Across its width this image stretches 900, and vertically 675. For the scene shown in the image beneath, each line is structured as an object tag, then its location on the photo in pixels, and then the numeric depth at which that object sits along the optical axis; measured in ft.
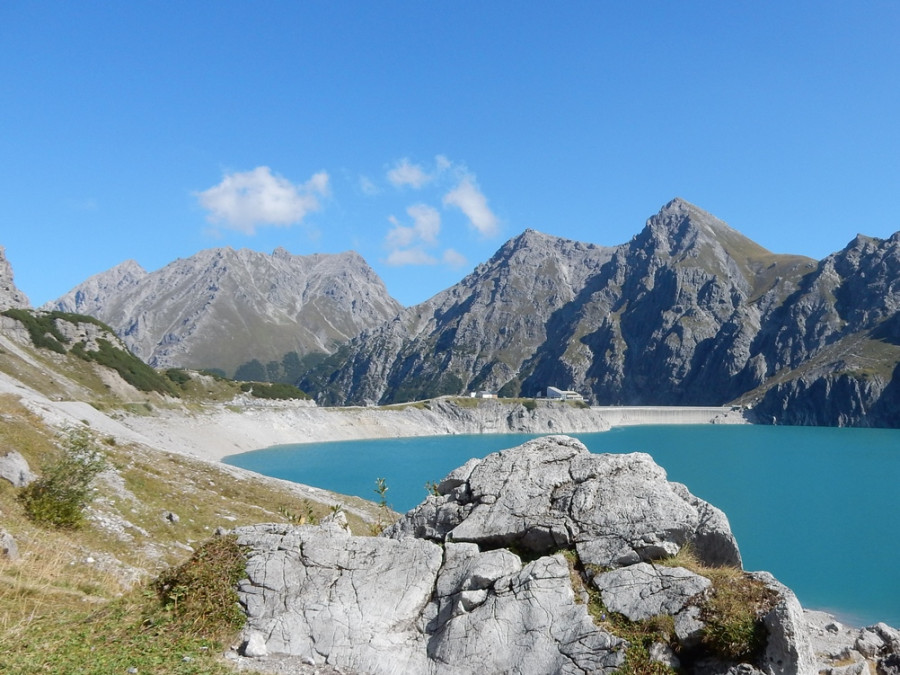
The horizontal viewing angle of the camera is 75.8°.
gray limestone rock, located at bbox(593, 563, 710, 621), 31.14
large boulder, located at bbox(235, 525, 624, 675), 30.94
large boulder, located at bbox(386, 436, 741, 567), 36.06
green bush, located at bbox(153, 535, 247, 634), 33.01
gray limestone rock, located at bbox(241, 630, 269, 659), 31.19
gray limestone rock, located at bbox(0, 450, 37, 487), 60.29
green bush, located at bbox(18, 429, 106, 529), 55.93
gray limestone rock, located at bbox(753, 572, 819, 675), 27.37
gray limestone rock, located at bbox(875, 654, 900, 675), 51.60
